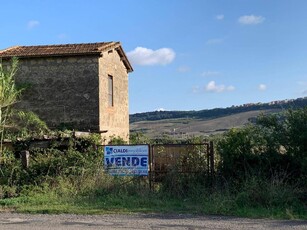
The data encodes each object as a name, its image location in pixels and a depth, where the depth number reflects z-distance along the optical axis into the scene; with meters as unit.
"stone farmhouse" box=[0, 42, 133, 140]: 21.41
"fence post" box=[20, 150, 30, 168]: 15.59
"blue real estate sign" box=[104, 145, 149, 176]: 14.55
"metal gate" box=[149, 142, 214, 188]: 13.80
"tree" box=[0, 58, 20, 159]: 15.72
